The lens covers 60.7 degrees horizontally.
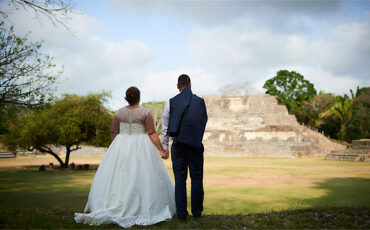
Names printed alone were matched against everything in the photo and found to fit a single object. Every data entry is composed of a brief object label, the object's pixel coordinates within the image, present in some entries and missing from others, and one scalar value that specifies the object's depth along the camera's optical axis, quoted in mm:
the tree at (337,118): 40500
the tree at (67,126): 15242
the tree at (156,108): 59931
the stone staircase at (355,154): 20891
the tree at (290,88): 51928
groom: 4409
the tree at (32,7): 5863
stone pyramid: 28359
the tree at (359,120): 35375
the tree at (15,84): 8000
